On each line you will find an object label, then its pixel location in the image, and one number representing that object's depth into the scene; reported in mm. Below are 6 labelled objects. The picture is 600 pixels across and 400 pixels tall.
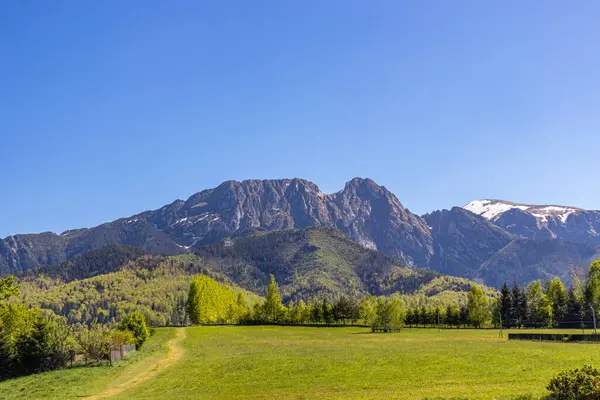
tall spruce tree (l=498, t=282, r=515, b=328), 143500
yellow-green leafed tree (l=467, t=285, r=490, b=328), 146000
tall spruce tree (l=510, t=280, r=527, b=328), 142625
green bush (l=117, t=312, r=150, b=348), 80125
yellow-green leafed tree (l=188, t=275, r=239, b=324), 158625
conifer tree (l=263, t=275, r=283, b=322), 168000
